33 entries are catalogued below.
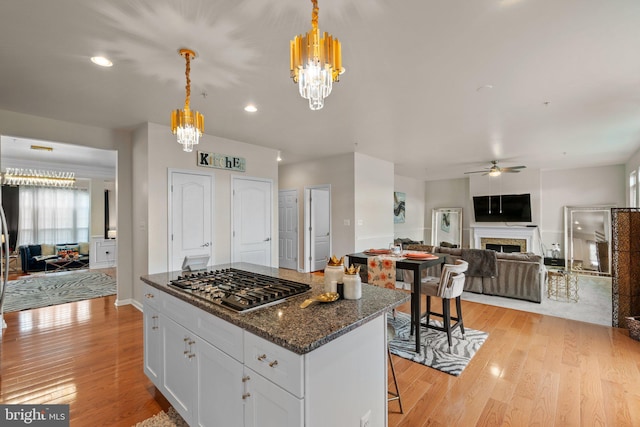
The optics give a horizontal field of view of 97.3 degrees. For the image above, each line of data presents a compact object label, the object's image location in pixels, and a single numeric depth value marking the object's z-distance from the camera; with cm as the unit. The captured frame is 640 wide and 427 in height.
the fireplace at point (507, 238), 767
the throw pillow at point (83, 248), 759
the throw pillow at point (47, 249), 709
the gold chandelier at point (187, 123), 225
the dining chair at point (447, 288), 282
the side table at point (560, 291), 458
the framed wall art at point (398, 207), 867
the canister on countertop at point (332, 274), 165
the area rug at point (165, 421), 189
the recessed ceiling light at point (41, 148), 503
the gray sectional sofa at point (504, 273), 441
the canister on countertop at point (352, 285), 161
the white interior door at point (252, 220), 497
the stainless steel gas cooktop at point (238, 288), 151
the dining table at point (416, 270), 280
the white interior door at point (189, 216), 418
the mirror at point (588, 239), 675
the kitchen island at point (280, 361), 114
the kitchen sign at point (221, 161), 452
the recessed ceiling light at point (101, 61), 238
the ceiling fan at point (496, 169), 574
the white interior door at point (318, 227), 679
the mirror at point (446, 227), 922
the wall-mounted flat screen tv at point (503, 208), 777
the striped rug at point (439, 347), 268
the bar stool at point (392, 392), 192
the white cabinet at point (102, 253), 750
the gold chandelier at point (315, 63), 134
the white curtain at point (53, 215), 729
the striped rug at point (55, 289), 454
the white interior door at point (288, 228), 697
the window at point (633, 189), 557
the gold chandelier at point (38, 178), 620
